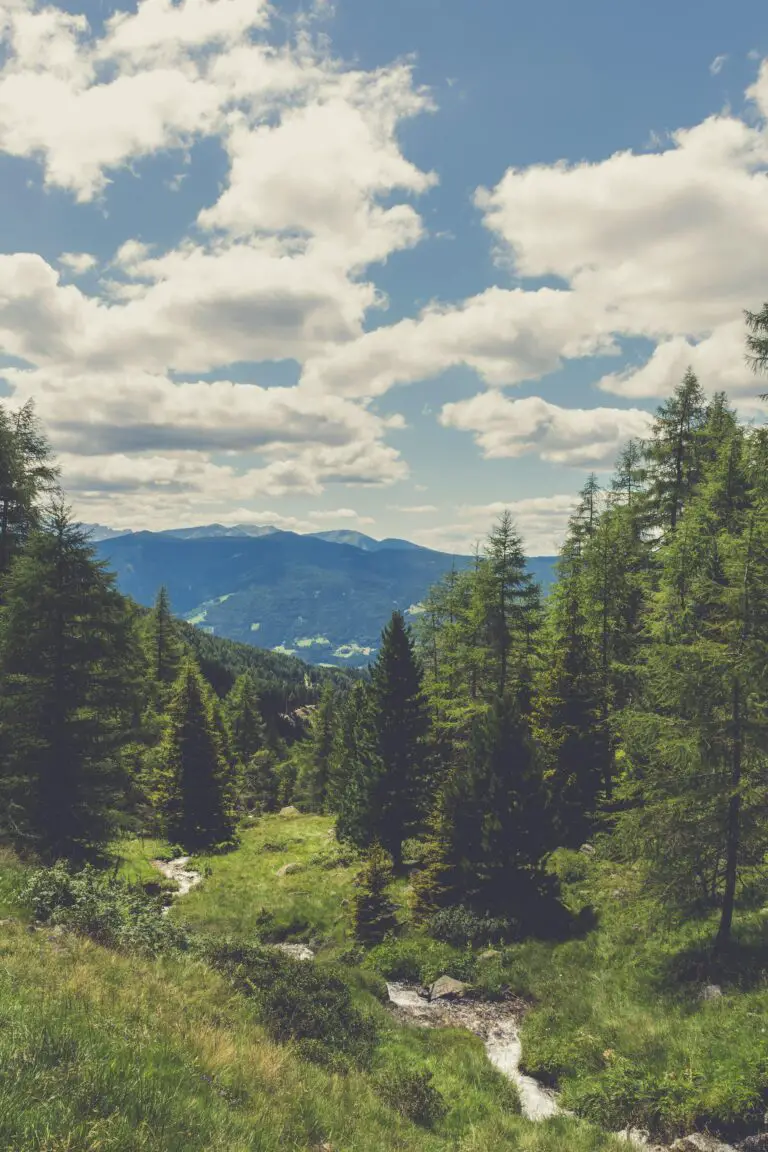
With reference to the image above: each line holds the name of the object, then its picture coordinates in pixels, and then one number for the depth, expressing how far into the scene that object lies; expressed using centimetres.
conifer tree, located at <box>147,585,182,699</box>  4519
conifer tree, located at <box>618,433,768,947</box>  1439
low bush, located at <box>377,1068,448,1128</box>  933
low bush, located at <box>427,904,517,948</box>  1942
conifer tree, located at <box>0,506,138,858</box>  1814
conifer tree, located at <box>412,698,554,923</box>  2059
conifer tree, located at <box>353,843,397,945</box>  2081
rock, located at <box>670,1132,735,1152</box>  951
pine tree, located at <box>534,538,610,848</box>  2688
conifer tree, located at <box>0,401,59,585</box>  2325
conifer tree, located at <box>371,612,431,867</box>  2777
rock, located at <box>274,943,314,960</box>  1998
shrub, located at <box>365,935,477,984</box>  1784
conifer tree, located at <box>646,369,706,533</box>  3103
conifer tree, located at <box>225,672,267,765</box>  6690
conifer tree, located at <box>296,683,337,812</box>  5650
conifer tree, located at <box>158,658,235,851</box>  3650
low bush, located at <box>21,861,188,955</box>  1168
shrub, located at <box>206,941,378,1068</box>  1030
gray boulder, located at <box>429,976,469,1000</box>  1666
